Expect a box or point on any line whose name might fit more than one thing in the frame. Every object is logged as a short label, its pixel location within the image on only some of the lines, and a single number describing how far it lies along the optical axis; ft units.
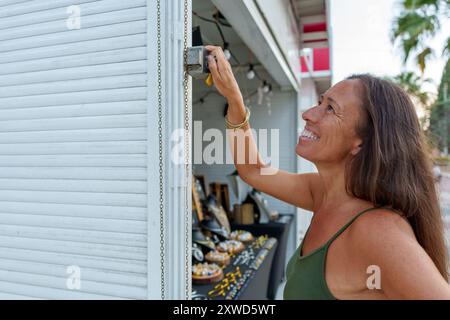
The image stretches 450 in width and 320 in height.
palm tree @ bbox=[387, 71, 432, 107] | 67.70
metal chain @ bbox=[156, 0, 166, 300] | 3.58
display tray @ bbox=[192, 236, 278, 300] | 6.70
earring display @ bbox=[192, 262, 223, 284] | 7.17
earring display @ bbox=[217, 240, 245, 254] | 9.37
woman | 2.68
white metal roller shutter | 3.75
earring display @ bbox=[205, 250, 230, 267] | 8.34
